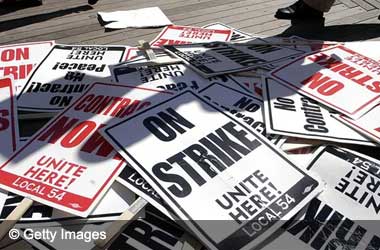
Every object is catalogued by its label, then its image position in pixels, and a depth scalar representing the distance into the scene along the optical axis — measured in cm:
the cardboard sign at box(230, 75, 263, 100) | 170
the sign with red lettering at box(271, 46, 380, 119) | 160
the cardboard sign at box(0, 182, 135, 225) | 117
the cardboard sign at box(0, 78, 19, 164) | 142
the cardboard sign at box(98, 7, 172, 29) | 254
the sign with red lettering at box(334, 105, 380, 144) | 146
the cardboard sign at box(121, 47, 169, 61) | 198
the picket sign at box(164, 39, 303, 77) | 184
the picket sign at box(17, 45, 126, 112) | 168
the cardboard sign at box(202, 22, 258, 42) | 229
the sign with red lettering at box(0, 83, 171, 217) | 121
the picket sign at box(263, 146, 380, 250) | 109
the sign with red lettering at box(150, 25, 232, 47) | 225
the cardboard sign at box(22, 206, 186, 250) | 110
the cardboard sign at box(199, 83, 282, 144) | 150
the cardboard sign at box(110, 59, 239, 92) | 172
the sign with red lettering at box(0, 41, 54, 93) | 186
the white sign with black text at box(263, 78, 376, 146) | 145
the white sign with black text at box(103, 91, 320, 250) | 111
